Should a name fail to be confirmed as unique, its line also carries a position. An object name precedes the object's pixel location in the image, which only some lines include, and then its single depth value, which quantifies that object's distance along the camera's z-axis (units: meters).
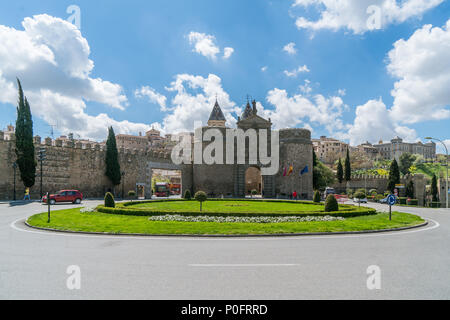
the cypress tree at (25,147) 30.92
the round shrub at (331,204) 19.54
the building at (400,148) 151.12
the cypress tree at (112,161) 39.12
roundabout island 12.98
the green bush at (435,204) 40.65
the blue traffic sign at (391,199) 17.38
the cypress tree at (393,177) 54.50
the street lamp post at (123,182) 41.39
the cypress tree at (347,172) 62.58
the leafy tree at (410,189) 50.17
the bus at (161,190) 48.69
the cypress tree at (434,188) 48.91
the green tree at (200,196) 19.91
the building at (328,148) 138.62
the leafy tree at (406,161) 101.74
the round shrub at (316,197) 29.34
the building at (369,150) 151.94
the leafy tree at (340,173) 64.94
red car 28.12
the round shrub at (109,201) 20.33
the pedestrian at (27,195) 29.94
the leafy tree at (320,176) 56.78
